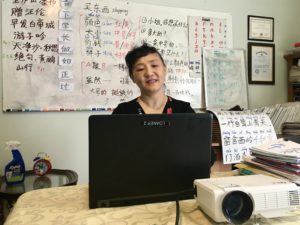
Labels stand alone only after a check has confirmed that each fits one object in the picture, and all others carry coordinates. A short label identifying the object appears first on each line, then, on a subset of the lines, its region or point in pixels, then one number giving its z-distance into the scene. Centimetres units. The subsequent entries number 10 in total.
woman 164
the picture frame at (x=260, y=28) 267
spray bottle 171
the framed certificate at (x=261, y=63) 268
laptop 71
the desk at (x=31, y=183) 153
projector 63
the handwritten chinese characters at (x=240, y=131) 220
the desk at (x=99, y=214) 68
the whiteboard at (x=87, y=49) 203
